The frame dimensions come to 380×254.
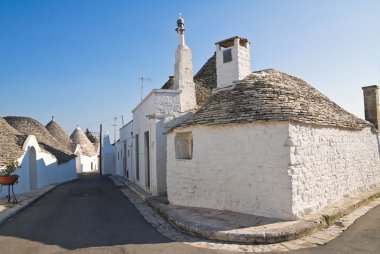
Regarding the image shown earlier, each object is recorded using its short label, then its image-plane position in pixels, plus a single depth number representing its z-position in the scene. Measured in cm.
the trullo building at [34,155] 1588
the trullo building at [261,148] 772
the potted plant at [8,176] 1186
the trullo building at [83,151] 4078
